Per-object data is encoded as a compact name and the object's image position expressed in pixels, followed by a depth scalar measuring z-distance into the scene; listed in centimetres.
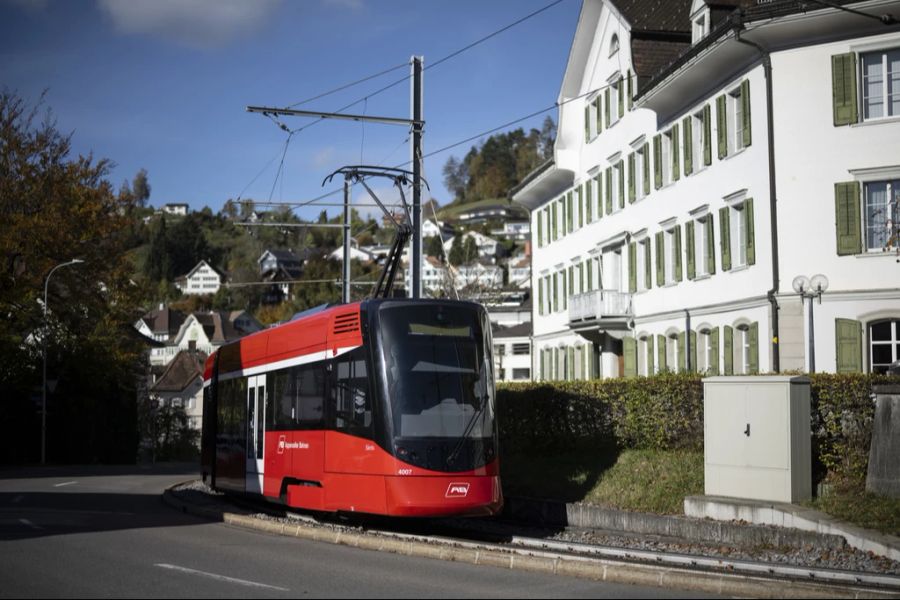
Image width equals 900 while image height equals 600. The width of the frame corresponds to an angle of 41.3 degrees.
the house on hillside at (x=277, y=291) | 18688
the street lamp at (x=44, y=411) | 4903
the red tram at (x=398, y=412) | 1697
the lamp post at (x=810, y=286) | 3012
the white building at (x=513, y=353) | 8950
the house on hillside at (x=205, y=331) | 14988
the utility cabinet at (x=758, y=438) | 1831
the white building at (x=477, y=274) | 8600
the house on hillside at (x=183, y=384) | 10931
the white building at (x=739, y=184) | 3014
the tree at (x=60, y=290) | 4828
